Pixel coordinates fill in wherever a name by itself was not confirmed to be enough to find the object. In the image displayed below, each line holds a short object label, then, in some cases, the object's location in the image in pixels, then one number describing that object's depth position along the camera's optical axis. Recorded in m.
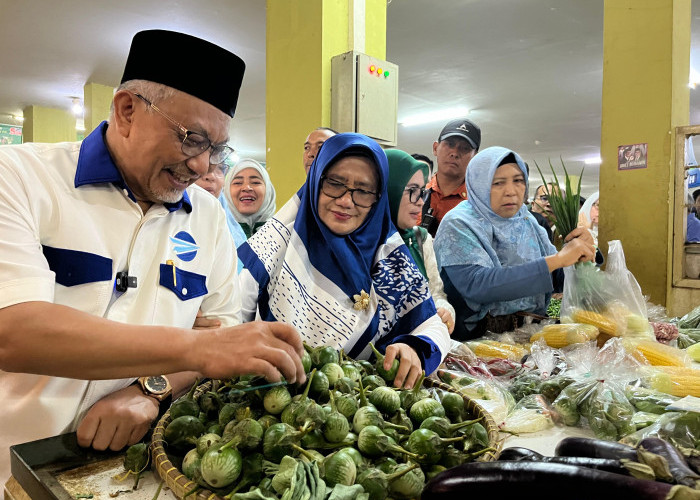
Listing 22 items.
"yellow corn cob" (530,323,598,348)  2.55
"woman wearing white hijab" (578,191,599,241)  6.55
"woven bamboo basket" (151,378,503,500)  0.99
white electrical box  4.03
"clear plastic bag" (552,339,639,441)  1.59
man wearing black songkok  1.13
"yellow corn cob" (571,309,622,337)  2.71
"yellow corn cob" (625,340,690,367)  2.24
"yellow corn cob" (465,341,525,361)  2.42
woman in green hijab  2.83
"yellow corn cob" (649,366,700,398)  1.92
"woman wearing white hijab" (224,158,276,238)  4.11
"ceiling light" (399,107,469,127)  11.19
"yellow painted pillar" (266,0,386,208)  4.20
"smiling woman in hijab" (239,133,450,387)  2.07
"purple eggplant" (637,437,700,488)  0.96
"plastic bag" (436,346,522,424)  1.77
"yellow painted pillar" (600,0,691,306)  3.88
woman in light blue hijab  2.95
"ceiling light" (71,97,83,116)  11.26
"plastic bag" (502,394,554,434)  1.64
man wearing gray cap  4.36
